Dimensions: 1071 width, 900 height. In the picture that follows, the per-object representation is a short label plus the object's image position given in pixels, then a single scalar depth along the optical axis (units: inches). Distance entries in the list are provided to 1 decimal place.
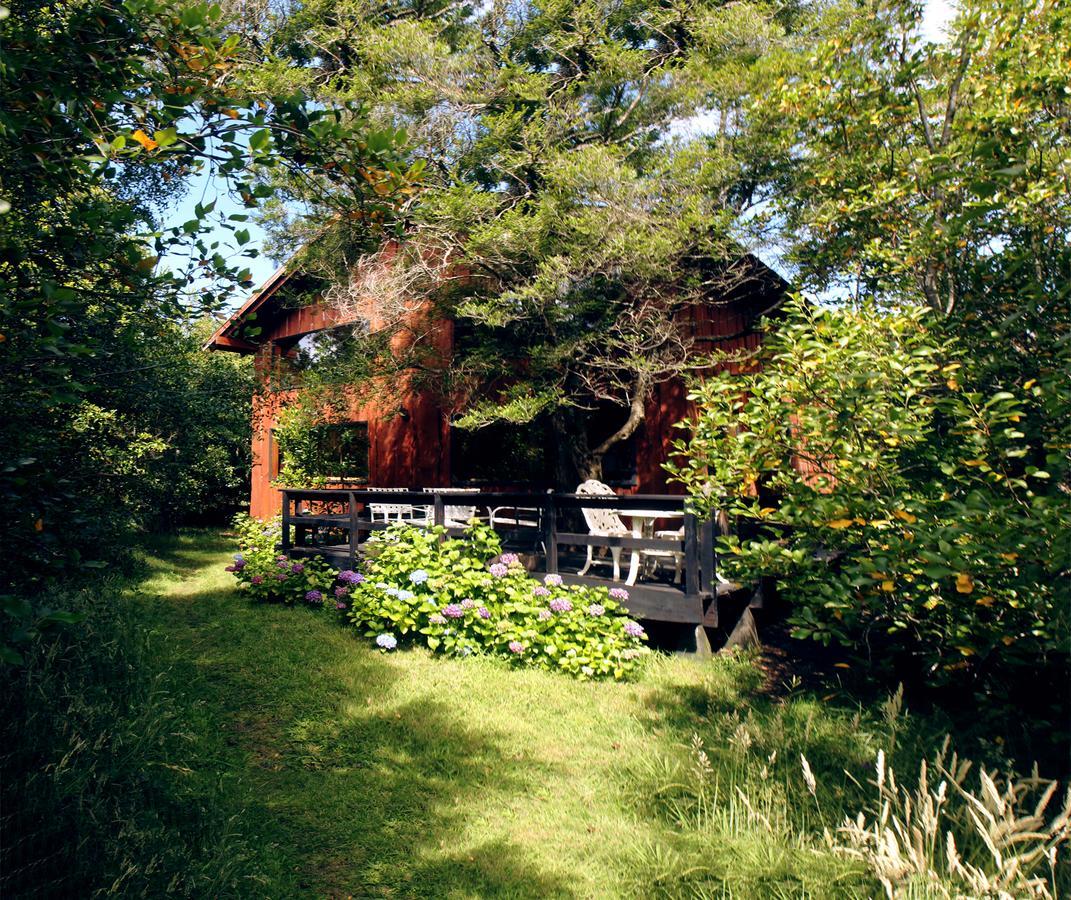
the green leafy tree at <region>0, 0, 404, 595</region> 112.7
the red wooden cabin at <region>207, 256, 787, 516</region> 431.8
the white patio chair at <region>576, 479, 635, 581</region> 321.1
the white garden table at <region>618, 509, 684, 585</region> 289.9
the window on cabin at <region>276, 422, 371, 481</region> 588.7
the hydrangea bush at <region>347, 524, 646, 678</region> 269.4
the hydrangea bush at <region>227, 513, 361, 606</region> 352.0
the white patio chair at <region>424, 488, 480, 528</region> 421.3
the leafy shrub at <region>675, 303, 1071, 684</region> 130.6
